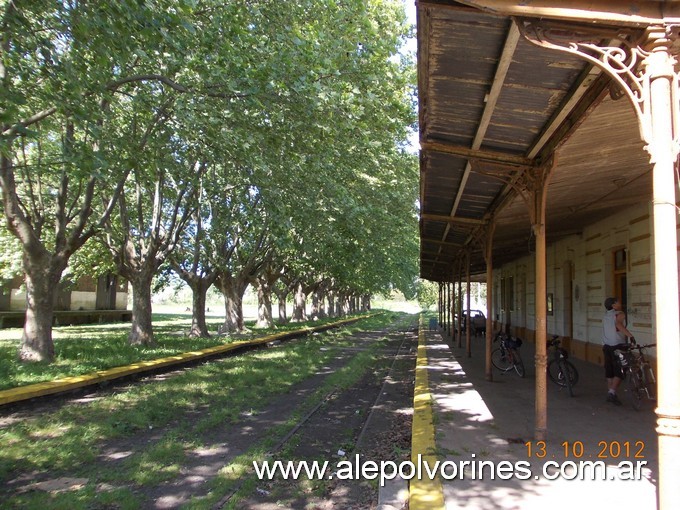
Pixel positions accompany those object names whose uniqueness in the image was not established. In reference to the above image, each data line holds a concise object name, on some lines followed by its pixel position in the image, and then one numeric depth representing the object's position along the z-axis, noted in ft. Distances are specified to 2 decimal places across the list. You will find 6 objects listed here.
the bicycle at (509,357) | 39.24
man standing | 26.43
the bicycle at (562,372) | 29.99
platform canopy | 11.55
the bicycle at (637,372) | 26.20
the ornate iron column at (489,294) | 34.94
